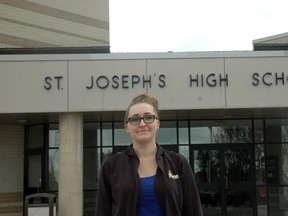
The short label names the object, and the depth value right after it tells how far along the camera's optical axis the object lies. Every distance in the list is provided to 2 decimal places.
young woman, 2.70
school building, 12.24
